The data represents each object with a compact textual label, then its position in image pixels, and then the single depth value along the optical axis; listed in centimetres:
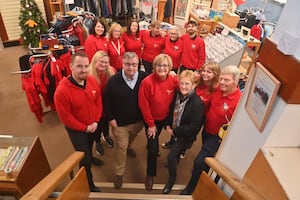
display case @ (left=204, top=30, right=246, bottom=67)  410
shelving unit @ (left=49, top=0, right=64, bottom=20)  590
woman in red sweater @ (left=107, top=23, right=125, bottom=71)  341
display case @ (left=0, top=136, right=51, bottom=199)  185
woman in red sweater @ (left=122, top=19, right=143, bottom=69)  372
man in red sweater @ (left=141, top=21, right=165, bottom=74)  374
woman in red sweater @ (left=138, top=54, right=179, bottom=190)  222
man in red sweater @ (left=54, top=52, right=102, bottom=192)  201
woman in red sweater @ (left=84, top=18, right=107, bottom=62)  341
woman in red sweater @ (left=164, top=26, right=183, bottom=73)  365
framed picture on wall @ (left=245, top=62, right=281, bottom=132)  102
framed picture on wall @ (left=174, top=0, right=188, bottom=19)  698
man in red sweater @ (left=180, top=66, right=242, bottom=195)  213
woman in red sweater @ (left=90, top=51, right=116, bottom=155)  245
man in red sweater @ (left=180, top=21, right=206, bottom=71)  369
